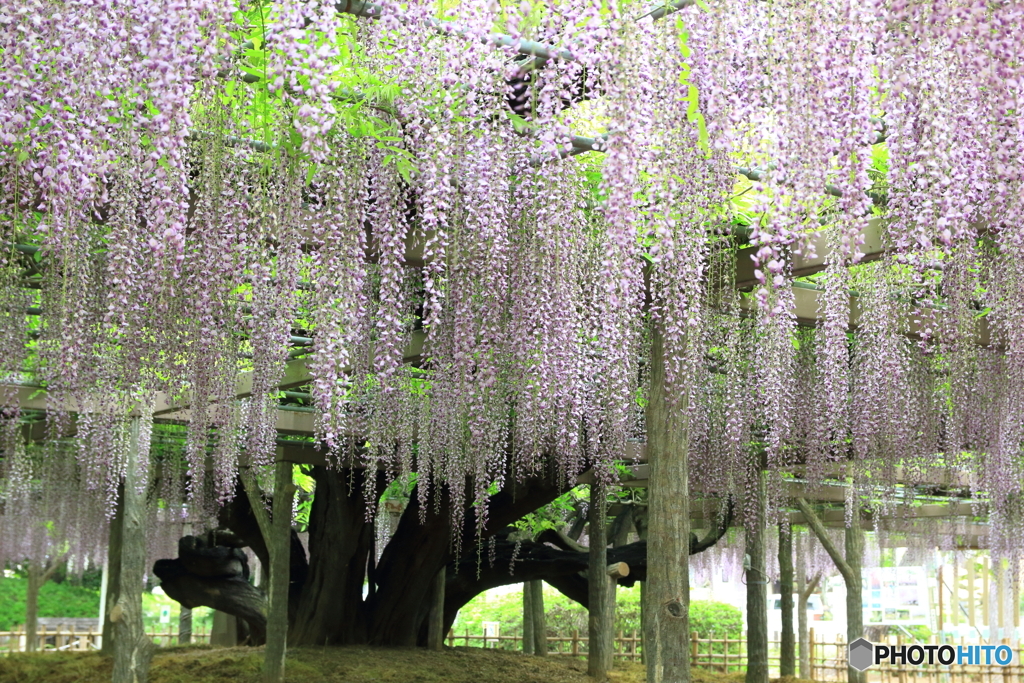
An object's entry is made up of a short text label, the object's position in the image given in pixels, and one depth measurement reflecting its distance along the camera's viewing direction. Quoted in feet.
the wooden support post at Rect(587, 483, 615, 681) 29.12
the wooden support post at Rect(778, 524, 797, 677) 38.37
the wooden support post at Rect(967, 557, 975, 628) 69.82
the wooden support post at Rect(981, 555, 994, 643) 67.62
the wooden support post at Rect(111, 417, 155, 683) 23.56
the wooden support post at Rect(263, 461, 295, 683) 25.54
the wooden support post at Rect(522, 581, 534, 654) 40.54
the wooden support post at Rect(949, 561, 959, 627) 69.56
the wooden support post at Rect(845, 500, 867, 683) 37.51
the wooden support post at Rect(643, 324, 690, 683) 16.35
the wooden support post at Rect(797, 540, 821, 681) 48.32
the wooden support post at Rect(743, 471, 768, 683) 33.04
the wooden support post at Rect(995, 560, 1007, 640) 56.45
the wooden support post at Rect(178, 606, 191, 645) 47.29
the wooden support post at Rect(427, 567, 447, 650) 32.58
